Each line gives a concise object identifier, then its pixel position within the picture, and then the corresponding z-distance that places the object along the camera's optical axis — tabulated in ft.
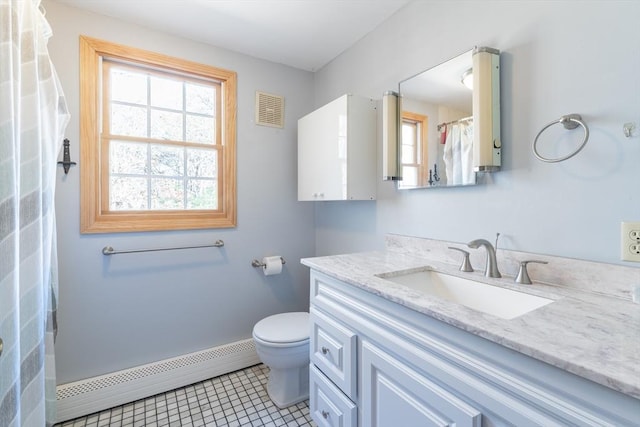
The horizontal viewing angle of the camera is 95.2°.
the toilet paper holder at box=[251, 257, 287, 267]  7.25
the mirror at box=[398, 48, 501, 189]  3.84
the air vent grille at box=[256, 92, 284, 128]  7.28
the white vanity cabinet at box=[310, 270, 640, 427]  1.83
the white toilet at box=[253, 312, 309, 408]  5.51
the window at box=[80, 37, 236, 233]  5.65
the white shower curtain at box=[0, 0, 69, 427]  2.34
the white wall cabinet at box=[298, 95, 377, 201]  5.74
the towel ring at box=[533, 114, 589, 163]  3.11
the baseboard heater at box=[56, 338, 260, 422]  5.39
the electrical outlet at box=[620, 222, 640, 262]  2.82
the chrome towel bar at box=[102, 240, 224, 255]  5.72
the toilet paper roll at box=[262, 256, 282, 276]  7.16
